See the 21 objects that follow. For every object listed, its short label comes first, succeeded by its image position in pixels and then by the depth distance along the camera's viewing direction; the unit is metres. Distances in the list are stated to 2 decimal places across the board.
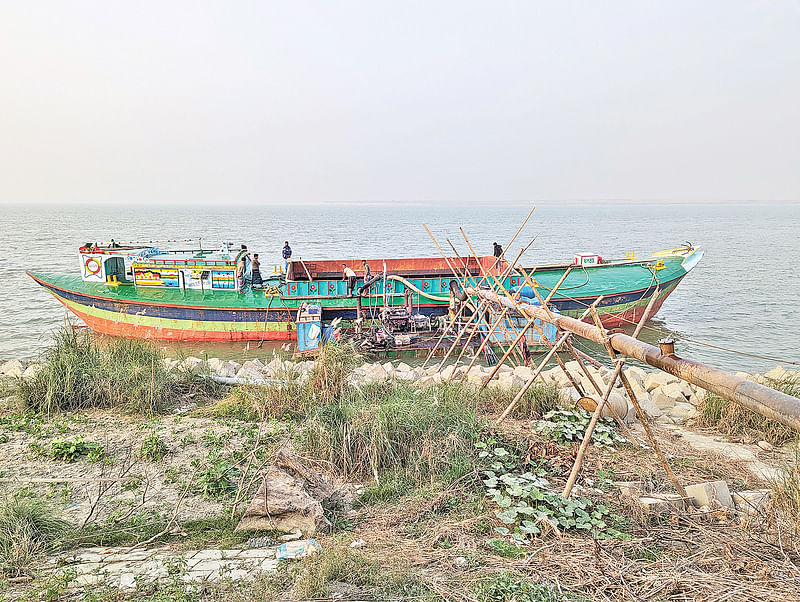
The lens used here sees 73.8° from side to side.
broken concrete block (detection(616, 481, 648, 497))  5.38
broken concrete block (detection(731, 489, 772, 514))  5.06
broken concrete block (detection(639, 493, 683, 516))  5.02
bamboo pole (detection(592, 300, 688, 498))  5.38
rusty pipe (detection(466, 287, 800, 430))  4.19
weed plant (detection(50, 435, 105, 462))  6.45
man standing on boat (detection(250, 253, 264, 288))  18.19
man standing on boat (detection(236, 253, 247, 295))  17.88
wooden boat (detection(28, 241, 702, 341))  16.83
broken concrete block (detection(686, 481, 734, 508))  5.24
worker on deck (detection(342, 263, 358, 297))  16.58
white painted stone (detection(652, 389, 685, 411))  9.63
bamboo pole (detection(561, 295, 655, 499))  5.27
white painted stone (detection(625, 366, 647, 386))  12.37
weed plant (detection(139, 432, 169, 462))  6.49
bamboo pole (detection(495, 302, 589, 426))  6.85
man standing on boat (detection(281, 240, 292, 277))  19.34
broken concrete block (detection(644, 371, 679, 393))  11.89
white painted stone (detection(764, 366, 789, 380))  10.93
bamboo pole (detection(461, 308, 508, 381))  9.96
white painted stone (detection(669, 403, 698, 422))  8.68
